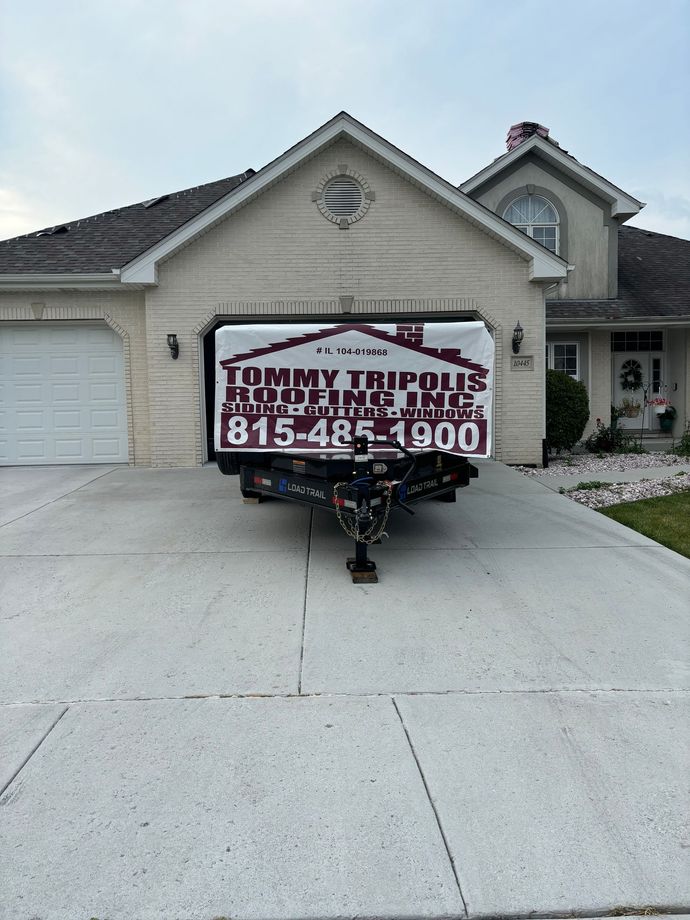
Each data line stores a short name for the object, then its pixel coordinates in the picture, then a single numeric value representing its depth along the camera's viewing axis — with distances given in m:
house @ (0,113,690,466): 12.15
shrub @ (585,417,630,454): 16.09
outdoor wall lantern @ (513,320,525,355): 12.30
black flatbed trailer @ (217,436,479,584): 6.18
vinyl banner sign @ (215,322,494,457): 6.51
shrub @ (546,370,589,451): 14.24
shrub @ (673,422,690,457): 14.64
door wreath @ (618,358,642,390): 17.81
